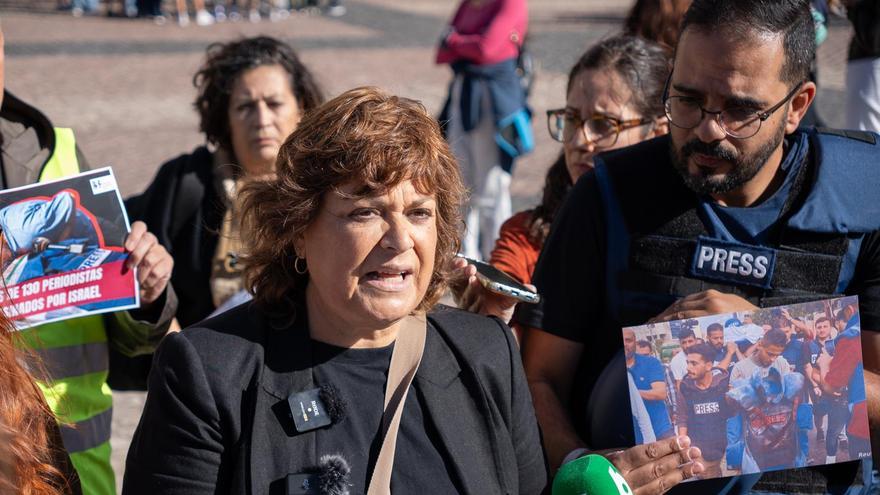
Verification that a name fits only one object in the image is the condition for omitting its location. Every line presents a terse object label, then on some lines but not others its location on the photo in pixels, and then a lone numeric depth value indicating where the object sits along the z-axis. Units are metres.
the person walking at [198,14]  21.62
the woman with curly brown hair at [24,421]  1.78
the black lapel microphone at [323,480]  2.19
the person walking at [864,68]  4.89
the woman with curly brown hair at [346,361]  2.21
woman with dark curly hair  3.88
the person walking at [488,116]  7.71
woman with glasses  3.42
